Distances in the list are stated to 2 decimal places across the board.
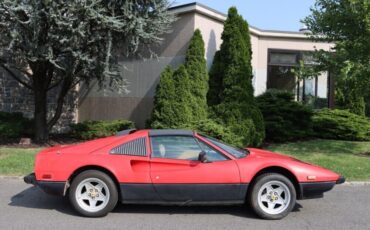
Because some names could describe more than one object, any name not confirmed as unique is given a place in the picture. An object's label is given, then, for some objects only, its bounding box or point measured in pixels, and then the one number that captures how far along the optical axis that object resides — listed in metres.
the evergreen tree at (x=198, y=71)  13.42
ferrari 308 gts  6.29
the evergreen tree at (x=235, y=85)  12.69
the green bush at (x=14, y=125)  14.70
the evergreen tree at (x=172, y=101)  12.76
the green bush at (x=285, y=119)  14.84
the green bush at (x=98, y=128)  15.28
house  14.94
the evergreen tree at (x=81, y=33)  11.74
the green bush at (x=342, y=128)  15.86
